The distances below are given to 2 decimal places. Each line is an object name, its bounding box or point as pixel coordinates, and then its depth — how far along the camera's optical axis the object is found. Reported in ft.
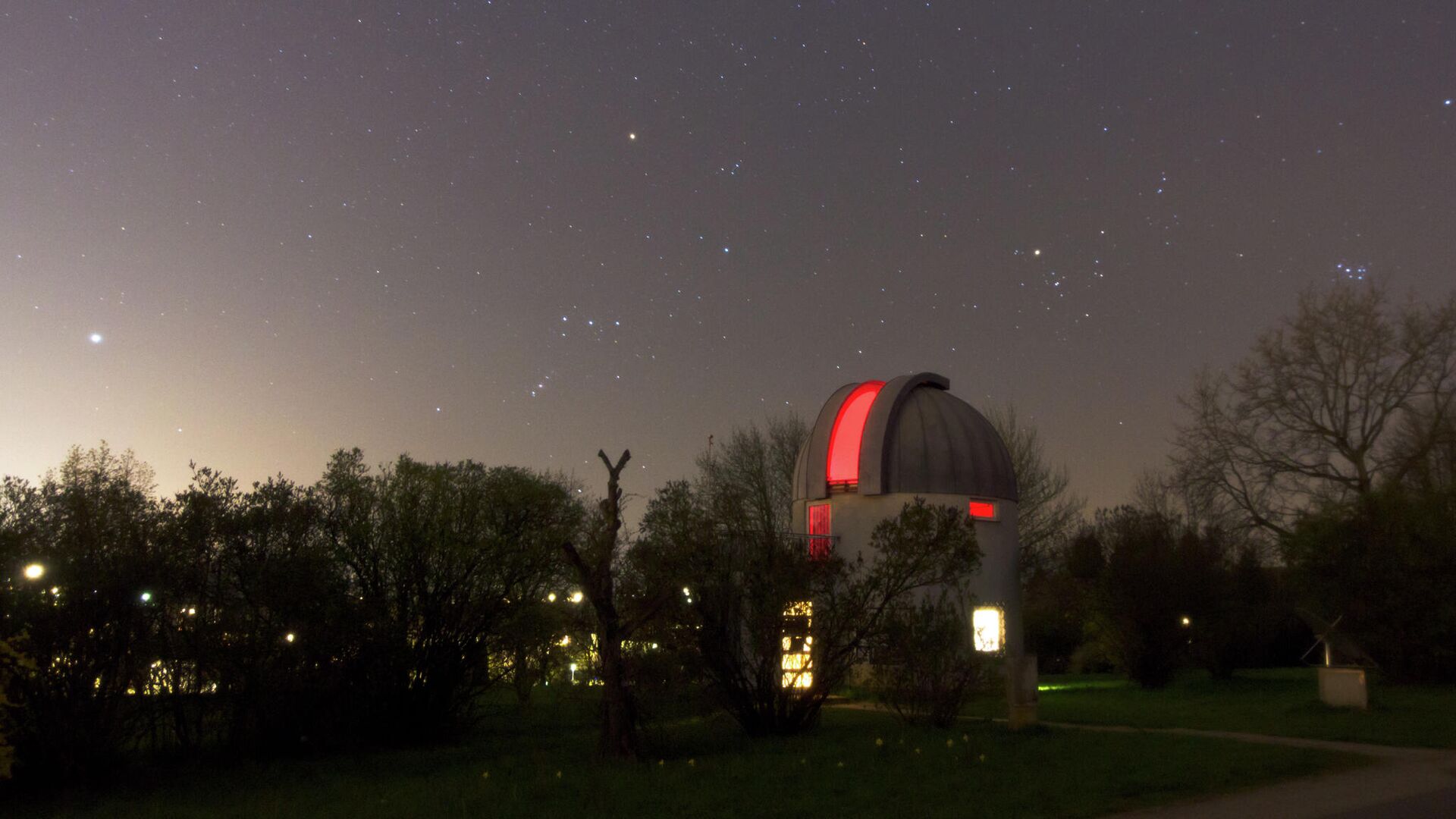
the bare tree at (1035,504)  131.44
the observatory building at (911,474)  83.97
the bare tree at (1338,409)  93.61
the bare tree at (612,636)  40.68
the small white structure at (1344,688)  53.78
